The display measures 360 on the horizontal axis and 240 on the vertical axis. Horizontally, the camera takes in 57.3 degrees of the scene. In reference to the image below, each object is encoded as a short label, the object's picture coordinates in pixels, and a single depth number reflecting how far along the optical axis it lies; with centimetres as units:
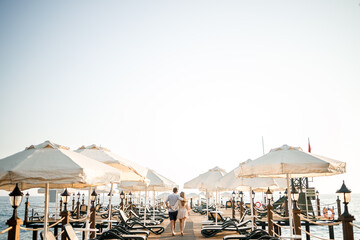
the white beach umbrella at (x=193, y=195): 4158
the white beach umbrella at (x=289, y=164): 655
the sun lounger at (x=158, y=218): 1789
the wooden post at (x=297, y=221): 909
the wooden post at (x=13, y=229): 522
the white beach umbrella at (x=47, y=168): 480
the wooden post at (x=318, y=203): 2220
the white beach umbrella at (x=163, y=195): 4066
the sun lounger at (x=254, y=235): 839
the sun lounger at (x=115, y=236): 832
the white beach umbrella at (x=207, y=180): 1403
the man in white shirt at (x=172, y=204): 1188
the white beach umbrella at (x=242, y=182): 1105
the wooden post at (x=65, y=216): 957
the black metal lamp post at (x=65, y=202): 962
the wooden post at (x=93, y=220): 1139
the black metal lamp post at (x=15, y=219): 523
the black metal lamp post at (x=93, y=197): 1253
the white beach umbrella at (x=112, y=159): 822
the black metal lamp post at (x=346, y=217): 692
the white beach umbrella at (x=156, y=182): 1462
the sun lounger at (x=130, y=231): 973
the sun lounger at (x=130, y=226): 1187
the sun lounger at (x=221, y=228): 1146
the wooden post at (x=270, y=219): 1084
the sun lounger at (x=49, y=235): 595
